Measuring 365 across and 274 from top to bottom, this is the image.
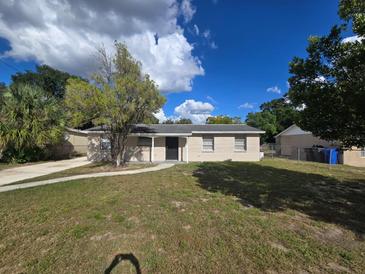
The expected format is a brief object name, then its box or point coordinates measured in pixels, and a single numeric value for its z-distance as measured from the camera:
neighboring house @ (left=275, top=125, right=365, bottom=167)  15.97
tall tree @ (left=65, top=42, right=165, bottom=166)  11.04
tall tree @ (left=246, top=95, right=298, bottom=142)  34.38
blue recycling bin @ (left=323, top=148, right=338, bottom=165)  16.34
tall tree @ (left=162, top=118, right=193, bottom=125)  55.05
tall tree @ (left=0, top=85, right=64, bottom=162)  14.23
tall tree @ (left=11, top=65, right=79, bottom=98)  37.69
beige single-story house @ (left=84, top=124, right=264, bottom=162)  16.14
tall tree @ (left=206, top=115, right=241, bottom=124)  43.20
